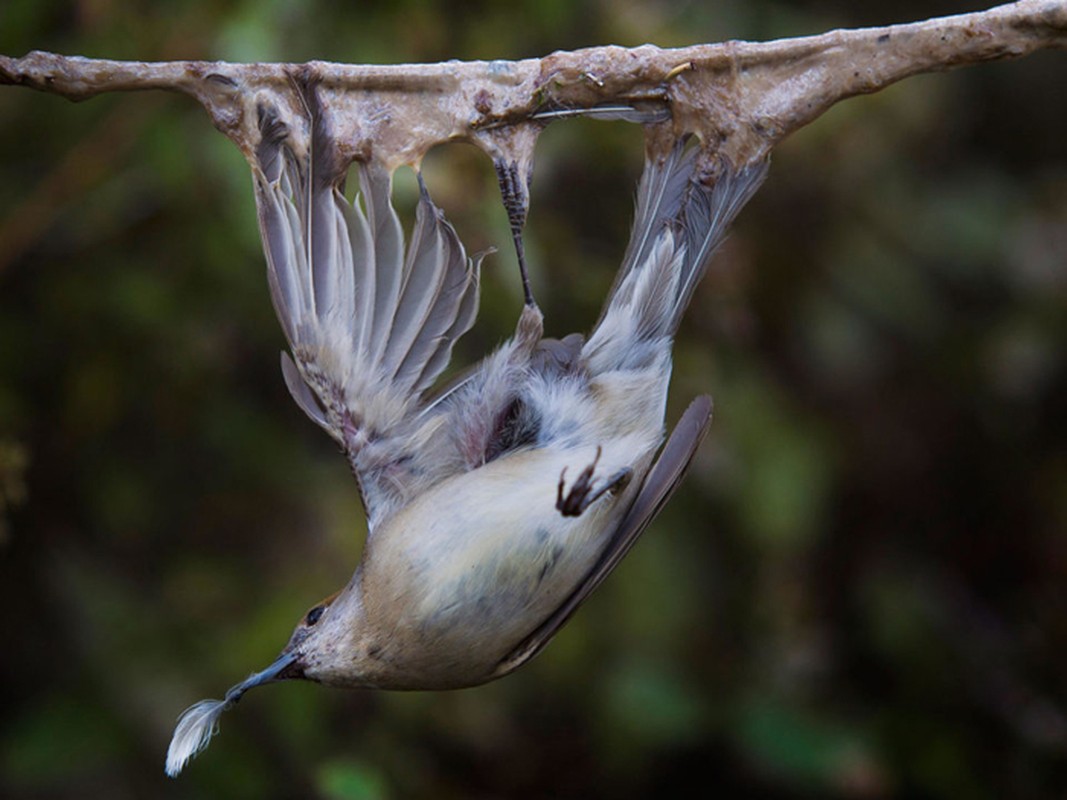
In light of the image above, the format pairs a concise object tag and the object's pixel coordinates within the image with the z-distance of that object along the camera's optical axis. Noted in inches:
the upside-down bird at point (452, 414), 175.2
